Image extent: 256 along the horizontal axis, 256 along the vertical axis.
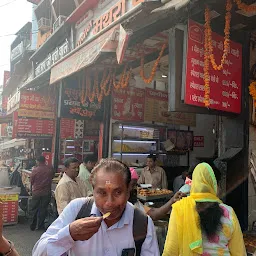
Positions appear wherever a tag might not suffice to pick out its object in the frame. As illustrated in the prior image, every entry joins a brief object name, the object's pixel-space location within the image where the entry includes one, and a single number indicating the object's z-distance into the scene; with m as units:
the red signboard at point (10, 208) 7.31
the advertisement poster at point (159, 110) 8.90
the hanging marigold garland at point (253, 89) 4.68
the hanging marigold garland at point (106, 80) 7.13
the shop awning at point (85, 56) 4.33
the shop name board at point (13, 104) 9.41
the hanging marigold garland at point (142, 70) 5.10
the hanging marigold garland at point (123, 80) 6.38
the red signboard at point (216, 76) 3.66
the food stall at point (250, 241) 3.67
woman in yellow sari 2.12
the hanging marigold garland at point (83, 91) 7.95
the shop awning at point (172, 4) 3.18
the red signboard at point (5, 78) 22.14
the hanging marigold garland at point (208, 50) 3.48
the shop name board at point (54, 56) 7.76
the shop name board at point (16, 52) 20.20
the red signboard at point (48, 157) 9.84
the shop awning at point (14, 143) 17.89
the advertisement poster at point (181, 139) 9.98
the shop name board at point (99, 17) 4.99
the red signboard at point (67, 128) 9.48
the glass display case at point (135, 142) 8.90
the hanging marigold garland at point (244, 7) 3.31
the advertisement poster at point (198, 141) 10.49
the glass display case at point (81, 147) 10.49
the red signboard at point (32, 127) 8.97
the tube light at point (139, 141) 9.25
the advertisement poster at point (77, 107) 7.96
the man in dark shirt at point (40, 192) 7.12
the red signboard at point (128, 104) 8.48
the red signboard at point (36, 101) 9.02
